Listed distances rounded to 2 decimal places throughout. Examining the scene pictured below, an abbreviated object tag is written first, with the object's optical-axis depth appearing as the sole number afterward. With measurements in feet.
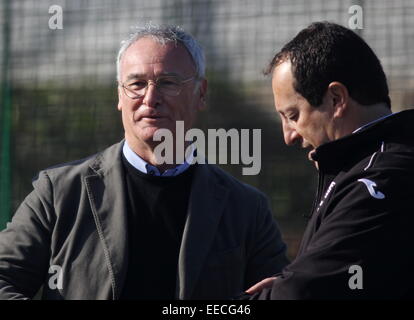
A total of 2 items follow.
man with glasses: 19.17
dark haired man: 14.97
